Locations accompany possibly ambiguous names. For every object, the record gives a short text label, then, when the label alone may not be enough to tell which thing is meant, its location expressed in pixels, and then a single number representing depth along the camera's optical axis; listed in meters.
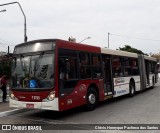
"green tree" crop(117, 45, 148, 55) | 71.60
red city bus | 9.72
